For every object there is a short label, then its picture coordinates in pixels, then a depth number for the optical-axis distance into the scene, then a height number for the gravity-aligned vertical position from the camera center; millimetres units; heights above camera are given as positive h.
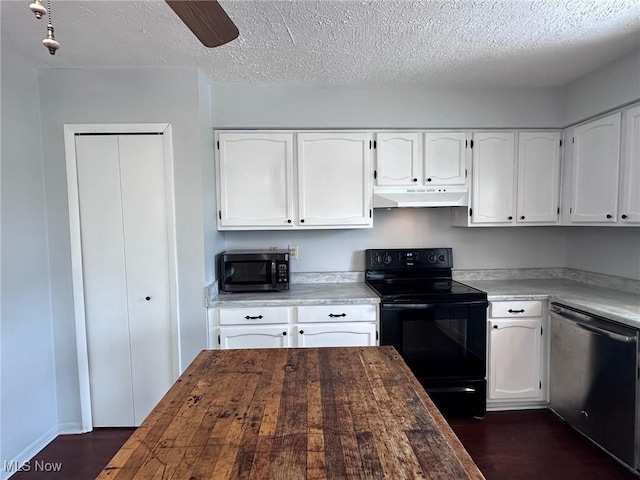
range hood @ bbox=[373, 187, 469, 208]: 2604 +209
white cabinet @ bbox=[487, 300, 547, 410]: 2436 -971
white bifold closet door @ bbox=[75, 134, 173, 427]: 2264 -324
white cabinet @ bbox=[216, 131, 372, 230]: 2562 +355
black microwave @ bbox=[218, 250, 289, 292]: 2511 -358
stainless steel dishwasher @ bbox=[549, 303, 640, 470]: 1833 -987
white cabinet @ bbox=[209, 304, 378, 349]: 2352 -736
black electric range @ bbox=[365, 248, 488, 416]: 2361 -853
